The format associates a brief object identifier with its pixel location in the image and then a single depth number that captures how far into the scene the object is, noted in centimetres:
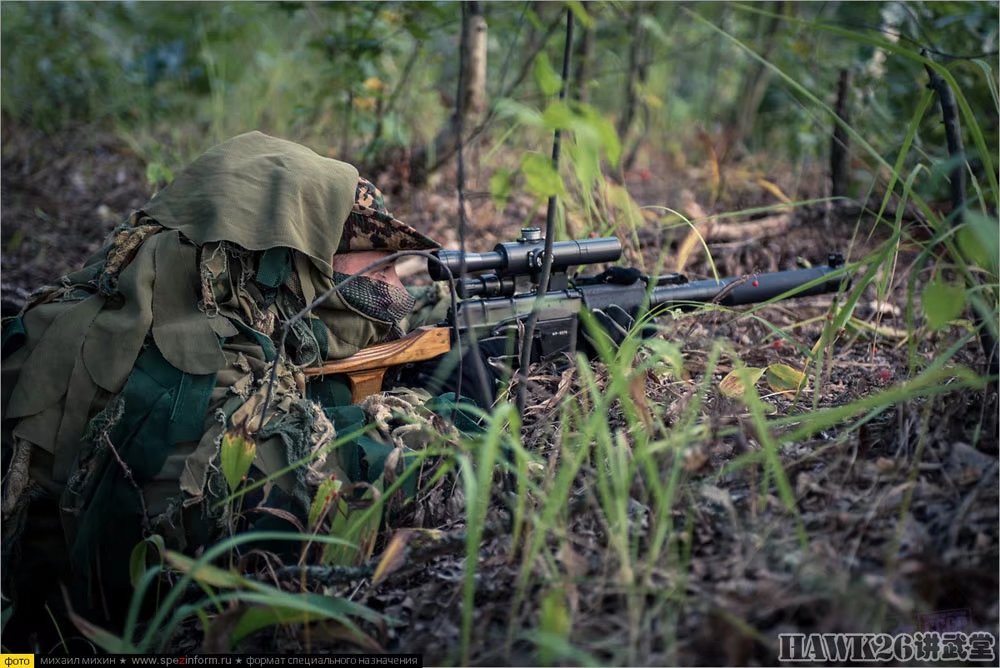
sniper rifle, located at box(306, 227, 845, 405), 297
